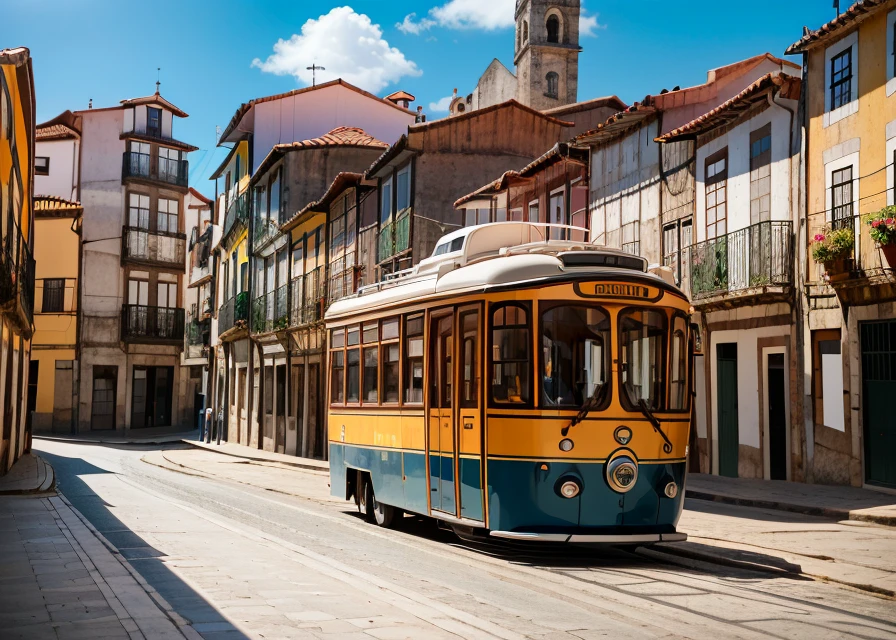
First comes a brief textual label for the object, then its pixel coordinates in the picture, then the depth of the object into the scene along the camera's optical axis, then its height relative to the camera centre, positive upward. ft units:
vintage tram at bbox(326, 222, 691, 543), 34.30 +0.52
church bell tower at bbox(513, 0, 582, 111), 249.14 +82.96
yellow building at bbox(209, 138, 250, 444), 153.99 +18.16
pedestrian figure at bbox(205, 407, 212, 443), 146.10 -1.66
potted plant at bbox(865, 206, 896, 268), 56.54 +9.68
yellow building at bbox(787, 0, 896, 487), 60.59 +9.33
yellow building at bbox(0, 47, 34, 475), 64.64 +11.57
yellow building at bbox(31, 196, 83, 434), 173.88 +14.37
